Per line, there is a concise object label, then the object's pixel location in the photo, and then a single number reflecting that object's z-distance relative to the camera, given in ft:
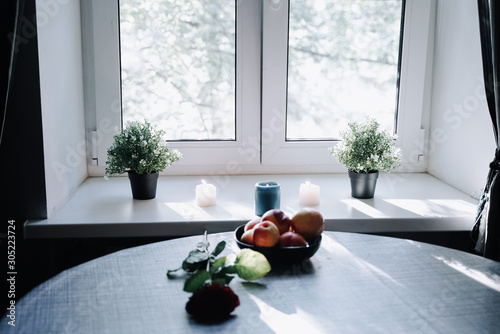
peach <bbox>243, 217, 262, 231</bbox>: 4.87
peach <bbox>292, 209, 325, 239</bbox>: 4.78
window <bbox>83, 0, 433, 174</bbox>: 7.47
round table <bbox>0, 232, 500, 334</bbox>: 3.71
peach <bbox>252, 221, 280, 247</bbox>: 4.56
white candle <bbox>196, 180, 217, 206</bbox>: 6.51
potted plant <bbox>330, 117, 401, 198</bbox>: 6.75
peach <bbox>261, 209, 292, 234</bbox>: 4.82
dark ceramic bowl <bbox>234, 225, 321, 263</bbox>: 4.51
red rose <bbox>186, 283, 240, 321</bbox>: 3.73
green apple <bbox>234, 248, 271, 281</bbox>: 4.23
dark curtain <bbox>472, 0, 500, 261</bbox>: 5.75
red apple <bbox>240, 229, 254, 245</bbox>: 4.66
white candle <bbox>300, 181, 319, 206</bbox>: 6.60
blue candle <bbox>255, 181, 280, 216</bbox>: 6.01
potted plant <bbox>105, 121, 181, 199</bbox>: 6.62
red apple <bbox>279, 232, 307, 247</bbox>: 4.59
